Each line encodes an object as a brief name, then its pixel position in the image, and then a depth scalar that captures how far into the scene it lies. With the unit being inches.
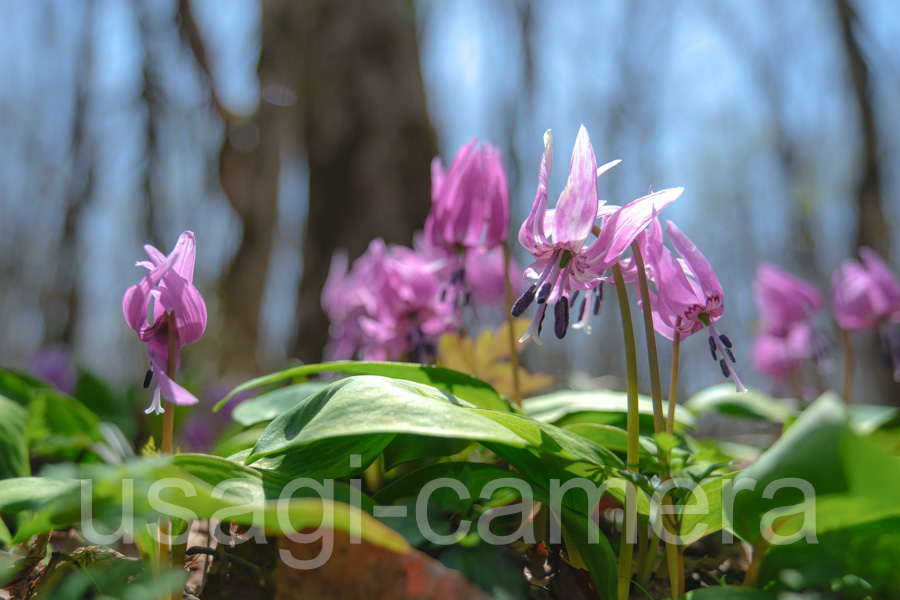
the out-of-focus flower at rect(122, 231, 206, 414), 19.4
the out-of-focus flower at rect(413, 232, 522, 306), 27.5
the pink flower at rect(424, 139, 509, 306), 24.0
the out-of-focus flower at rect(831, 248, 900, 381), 31.7
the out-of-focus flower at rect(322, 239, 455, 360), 25.8
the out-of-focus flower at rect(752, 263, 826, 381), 32.6
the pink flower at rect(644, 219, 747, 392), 19.9
